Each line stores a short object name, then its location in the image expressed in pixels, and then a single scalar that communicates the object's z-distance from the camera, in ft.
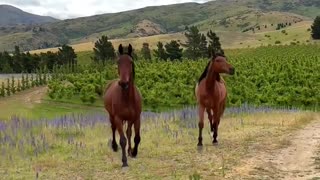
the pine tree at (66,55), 232.12
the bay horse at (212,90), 47.19
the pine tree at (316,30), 337.72
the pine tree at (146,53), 256.73
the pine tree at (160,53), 249.55
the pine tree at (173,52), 253.24
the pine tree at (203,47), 260.74
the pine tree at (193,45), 262.47
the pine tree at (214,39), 248.13
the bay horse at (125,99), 36.78
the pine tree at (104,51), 237.25
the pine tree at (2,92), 131.54
